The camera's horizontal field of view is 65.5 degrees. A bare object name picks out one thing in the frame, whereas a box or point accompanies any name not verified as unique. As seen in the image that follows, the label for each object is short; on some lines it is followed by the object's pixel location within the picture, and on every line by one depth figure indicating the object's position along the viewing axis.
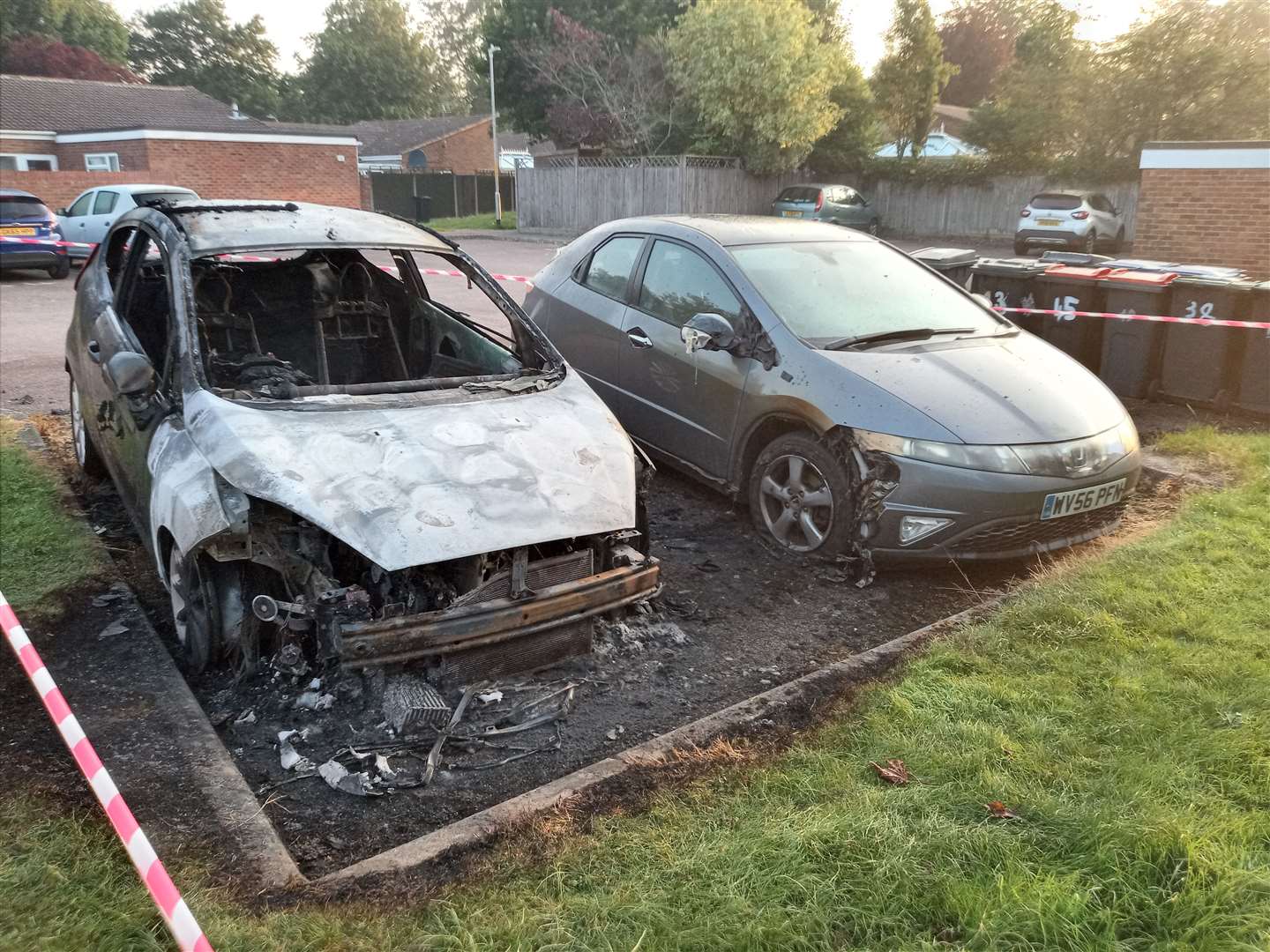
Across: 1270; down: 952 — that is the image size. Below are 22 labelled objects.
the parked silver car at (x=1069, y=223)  22.95
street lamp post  32.93
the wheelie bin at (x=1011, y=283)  8.86
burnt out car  3.50
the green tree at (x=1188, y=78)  24.03
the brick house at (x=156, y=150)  29.64
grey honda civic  4.78
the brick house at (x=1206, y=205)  11.96
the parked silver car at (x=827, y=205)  26.64
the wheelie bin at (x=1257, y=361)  7.67
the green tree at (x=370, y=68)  61.88
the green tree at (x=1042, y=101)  27.34
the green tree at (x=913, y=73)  31.88
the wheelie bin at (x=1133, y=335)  8.09
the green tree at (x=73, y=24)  49.50
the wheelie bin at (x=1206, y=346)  7.83
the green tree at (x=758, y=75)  26.88
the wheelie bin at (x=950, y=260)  9.77
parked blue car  16.02
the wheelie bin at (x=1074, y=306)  8.50
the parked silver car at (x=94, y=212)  17.92
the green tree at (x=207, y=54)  58.12
